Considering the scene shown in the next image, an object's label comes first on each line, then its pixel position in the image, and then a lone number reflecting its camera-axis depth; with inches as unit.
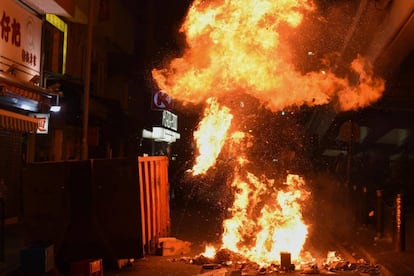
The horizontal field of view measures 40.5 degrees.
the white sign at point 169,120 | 1380.4
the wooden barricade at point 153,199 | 431.2
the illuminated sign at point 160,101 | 1205.1
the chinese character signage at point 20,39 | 516.7
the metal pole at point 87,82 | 654.5
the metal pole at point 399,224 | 473.7
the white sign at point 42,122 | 658.2
